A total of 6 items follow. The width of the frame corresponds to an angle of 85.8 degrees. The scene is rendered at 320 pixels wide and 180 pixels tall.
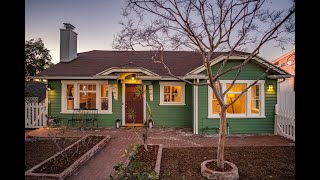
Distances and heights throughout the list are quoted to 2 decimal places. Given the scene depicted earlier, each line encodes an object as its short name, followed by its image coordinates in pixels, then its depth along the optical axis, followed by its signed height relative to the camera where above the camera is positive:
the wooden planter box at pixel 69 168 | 4.18 -2.04
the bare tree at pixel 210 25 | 4.75 +2.14
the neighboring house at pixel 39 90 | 17.87 +0.29
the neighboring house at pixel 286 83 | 13.42 +0.82
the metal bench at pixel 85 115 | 9.85 -1.31
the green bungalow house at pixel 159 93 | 8.60 -0.01
